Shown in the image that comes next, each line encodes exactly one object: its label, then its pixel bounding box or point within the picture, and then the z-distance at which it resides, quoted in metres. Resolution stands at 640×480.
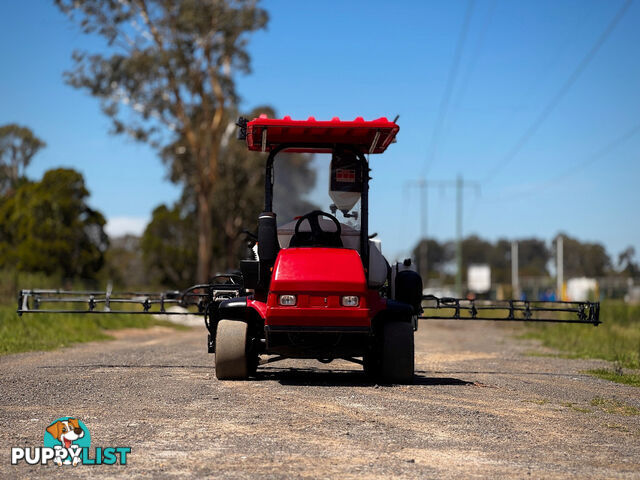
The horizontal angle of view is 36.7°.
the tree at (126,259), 93.95
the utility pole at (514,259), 84.12
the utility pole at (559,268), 62.95
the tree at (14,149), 71.38
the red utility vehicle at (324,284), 10.53
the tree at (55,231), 52.44
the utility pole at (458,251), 63.53
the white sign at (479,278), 87.44
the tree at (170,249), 77.81
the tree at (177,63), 43.41
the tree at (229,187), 53.94
